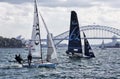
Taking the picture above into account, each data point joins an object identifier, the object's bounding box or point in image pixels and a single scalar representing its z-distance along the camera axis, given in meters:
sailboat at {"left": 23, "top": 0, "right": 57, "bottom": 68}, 50.88
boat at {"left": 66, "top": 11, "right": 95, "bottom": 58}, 82.44
